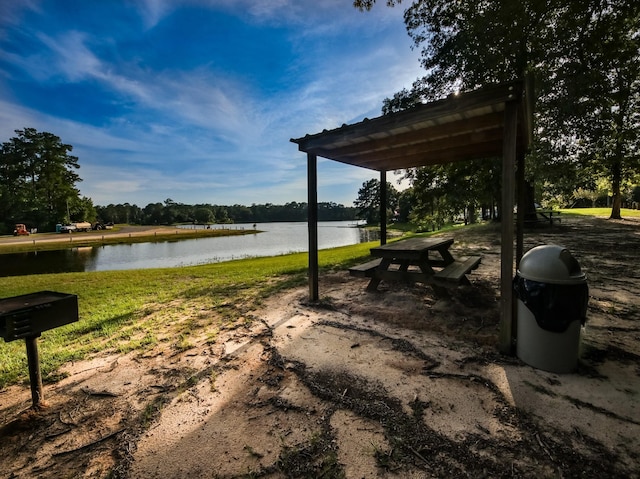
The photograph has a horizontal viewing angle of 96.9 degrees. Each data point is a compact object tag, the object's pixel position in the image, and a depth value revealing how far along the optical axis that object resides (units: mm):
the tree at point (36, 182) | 42031
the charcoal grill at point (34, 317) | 1860
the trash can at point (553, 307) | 2340
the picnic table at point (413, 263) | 3930
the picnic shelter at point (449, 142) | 2693
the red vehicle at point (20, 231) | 37656
